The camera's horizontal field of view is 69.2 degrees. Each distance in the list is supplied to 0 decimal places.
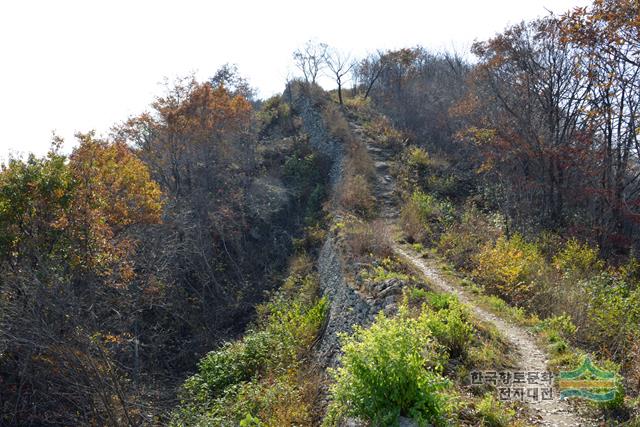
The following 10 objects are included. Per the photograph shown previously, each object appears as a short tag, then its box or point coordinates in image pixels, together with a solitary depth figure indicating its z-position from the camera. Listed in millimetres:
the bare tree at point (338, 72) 28869
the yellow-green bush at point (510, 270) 9945
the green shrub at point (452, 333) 6895
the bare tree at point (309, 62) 28938
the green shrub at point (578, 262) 11086
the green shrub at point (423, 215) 14781
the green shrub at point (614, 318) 6887
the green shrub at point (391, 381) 4789
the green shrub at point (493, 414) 5352
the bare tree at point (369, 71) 31891
